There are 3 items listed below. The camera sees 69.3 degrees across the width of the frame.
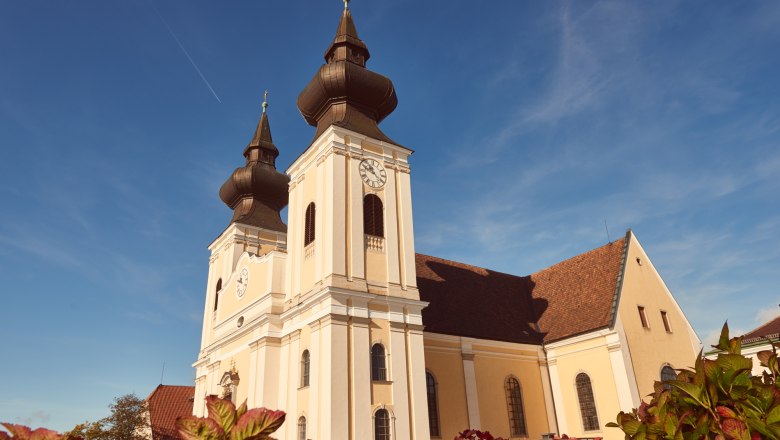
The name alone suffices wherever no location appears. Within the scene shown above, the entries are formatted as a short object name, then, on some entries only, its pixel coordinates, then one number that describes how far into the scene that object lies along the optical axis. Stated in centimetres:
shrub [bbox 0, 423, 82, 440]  324
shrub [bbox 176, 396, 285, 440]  289
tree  3100
